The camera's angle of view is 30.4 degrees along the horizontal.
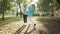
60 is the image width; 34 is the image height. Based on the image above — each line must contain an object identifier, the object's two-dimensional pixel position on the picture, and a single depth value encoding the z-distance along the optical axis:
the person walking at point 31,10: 2.40
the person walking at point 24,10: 2.39
